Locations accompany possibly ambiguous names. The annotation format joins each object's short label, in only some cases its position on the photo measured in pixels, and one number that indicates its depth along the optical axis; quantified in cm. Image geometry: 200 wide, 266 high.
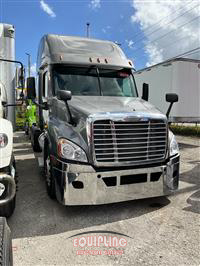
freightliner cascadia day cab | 358
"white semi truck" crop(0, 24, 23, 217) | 314
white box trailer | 1088
